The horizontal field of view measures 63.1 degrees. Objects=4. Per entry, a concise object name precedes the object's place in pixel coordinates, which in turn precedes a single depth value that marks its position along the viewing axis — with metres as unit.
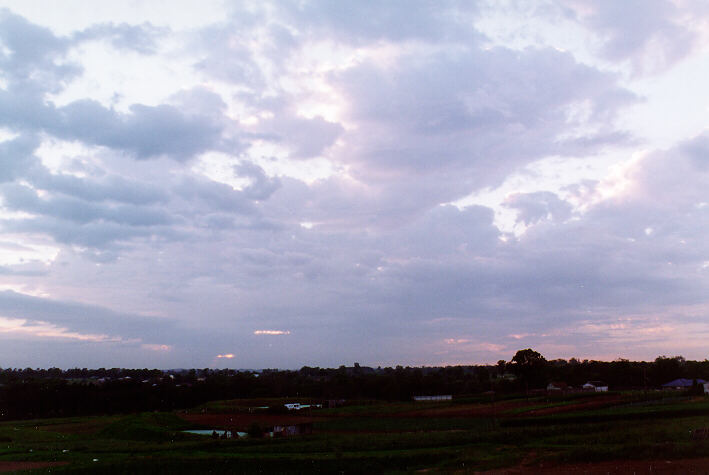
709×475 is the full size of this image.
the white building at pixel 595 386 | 100.44
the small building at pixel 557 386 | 101.88
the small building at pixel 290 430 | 59.22
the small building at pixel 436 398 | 104.35
